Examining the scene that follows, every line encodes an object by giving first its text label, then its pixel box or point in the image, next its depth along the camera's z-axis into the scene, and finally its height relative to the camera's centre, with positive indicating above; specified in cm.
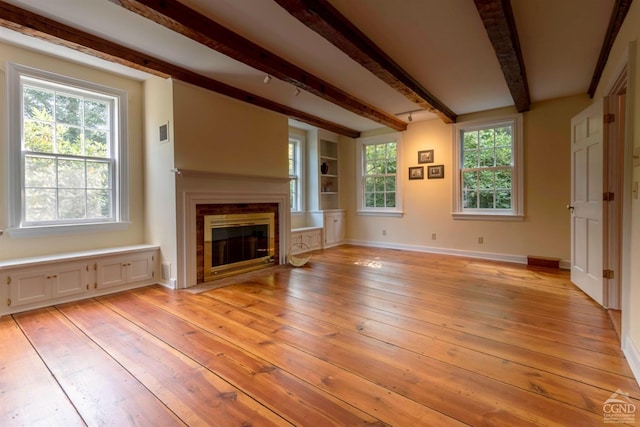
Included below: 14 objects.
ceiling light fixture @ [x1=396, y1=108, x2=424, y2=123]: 516 +164
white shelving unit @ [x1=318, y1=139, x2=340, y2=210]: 663 +71
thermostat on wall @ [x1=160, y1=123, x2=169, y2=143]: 360 +92
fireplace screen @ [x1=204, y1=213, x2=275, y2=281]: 394 -47
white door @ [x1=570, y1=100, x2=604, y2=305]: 296 +6
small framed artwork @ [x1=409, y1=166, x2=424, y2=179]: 591 +69
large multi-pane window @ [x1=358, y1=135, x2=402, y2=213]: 628 +68
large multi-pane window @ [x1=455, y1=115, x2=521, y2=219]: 498 +65
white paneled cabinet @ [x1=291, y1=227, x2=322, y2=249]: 569 -54
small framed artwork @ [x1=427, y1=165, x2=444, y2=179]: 566 +67
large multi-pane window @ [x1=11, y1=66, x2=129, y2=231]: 312 +68
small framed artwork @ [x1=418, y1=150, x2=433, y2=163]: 577 +98
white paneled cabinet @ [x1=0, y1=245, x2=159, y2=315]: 282 -66
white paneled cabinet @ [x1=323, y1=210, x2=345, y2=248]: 645 -41
